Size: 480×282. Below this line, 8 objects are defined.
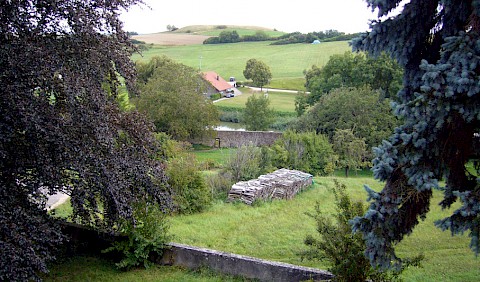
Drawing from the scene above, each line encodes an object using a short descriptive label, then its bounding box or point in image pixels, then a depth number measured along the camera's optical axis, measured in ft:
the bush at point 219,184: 63.72
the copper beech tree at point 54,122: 25.72
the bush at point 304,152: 85.13
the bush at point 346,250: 27.73
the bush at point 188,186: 55.52
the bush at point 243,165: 69.92
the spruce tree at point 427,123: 16.94
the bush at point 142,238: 36.24
